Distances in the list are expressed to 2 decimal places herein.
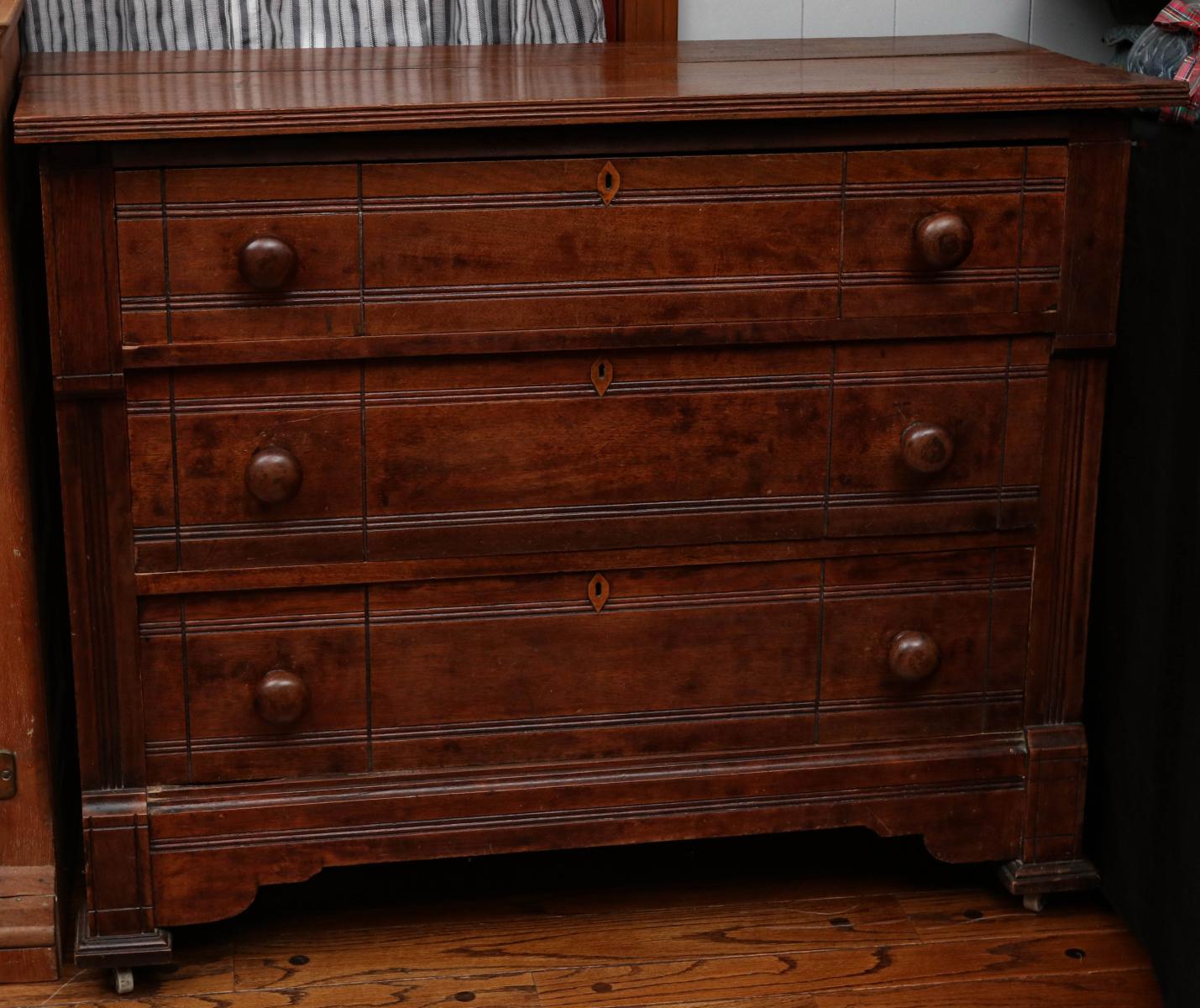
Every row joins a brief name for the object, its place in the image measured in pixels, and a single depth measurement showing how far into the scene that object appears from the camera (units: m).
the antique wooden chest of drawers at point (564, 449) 2.52
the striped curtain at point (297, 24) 2.85
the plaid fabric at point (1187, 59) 2.61
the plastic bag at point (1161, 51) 2.71
